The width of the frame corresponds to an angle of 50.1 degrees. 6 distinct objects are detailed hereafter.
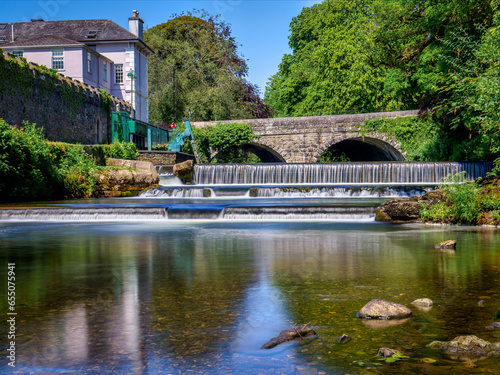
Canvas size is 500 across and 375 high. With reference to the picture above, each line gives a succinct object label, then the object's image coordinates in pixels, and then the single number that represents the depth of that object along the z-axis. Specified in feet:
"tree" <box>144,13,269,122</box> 150.41
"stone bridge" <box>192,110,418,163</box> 119.55
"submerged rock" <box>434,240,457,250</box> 27.55
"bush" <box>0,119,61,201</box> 60.44
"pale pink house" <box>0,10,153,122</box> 122.83
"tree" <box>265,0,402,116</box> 132.98
